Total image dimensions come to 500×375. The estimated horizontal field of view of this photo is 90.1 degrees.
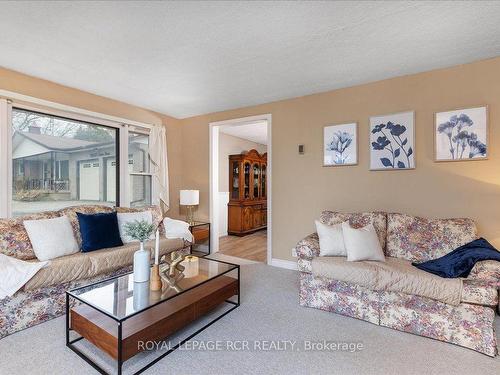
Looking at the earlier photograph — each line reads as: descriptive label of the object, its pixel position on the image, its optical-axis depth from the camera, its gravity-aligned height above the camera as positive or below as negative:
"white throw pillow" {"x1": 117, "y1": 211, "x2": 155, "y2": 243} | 3.07 -0.37
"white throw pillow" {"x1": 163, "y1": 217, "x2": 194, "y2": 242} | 3.48 -0.56
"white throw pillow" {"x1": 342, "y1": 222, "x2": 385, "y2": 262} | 2.39 -0.54
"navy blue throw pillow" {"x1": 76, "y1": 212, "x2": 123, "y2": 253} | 2.71 -0.46
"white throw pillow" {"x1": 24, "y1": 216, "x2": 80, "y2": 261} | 2.39 -0.47
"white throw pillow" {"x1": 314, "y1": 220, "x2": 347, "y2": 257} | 2.55 -0.54
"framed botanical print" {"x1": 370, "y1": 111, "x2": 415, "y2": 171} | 2.87 +0.57
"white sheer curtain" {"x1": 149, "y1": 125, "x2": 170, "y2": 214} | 4.21 +0.45
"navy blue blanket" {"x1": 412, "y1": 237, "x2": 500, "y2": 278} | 2.02 -0.60
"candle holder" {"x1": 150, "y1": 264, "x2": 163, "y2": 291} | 1.99 -0.72
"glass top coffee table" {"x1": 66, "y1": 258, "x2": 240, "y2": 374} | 1.58 -0.91
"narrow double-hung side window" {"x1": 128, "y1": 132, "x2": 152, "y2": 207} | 4.06 +0.34
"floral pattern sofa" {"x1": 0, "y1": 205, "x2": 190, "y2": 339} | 2.02 -0.78
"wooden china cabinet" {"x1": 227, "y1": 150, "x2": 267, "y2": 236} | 5.91 -0.13
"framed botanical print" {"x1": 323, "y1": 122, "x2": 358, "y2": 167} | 3.20 +0.59
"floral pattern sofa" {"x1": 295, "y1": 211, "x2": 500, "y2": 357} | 1.84 -0.89
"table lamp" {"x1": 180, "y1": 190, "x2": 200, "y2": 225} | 4.20 -0.14
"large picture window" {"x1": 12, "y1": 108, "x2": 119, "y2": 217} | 2.91 +0.36
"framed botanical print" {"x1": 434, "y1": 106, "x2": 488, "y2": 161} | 2.54 +0.57
